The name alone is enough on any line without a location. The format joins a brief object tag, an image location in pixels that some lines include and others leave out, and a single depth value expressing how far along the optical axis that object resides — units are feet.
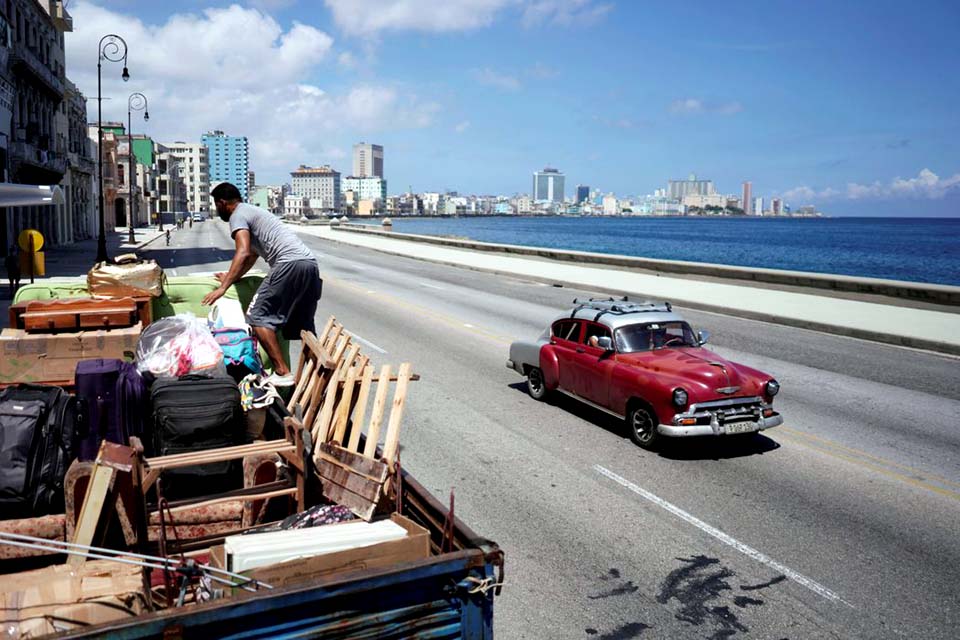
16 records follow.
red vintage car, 30.78
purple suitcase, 18.38
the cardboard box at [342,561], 11.96
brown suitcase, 24.12
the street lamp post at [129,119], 184.65
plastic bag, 22.35
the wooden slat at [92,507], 13.82
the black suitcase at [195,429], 18.56
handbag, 28.35
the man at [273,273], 26.63
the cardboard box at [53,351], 23.11
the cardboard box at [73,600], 11.60
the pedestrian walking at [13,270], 79.00
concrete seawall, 74.00
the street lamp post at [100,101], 134.62
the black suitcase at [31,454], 15.84
